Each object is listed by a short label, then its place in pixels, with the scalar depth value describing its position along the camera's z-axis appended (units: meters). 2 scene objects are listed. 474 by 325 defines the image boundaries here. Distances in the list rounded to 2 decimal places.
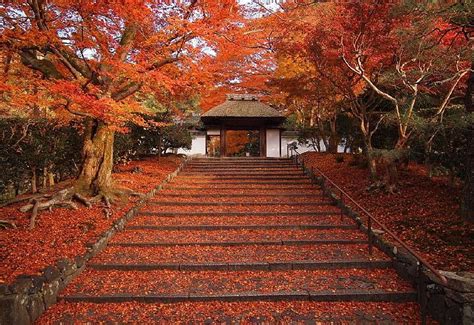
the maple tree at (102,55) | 6.88
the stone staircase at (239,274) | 4.48
